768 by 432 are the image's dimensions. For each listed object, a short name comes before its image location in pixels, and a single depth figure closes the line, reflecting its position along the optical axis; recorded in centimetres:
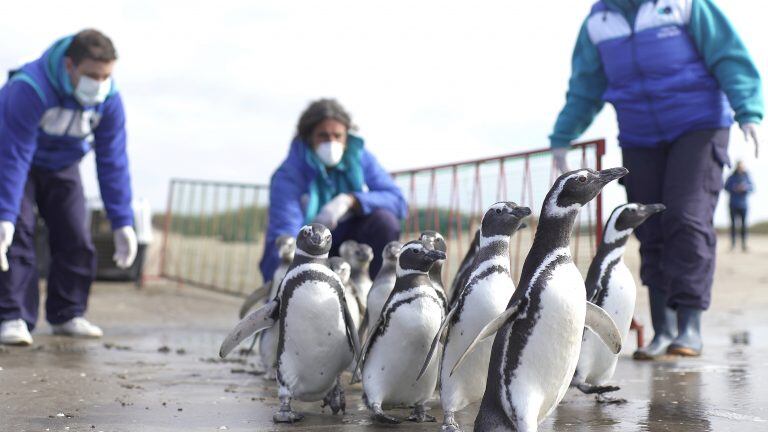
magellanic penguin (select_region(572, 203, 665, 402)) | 303
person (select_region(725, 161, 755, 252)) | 1427
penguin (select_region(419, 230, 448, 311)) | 298
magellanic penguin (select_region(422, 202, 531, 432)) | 256
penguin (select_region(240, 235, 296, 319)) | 402
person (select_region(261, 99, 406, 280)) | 471
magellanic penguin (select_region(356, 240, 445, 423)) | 279
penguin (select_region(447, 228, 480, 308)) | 344
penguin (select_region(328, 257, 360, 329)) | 359
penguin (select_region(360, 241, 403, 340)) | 348
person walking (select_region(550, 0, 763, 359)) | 411
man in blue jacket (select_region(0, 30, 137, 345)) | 479
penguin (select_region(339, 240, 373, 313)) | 417
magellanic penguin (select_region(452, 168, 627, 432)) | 230
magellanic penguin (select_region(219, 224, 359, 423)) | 290
